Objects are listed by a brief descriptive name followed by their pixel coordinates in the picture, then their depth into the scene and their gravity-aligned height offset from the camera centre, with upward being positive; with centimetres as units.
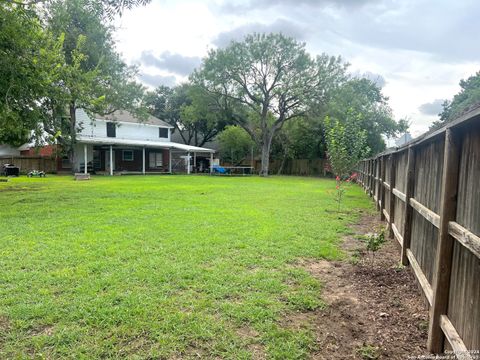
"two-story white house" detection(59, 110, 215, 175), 2750 +108
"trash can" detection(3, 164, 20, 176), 2341 -103
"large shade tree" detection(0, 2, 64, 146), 839 +238
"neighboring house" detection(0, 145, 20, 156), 3297 +47
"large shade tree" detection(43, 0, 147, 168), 1080 +498
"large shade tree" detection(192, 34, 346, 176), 2631 +720
